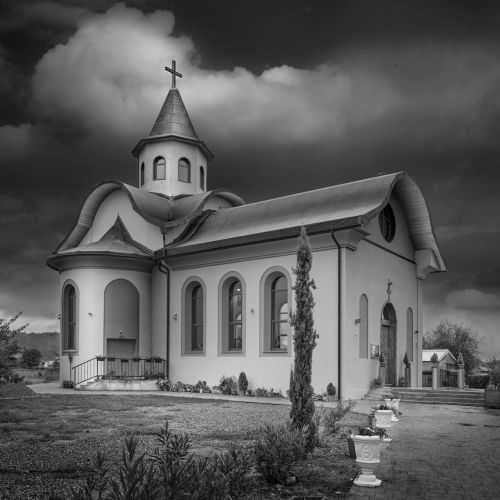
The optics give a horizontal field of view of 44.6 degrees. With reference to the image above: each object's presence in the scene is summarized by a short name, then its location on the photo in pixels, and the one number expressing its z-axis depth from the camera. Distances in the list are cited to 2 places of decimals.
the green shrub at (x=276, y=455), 6.70
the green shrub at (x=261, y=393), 18.75
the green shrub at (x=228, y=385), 19.75
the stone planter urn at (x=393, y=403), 13.43
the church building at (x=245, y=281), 18.05
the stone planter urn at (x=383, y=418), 11.16
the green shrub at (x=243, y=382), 19.41
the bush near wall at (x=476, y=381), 30.00
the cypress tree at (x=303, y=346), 8.77
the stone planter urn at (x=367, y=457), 6.76
